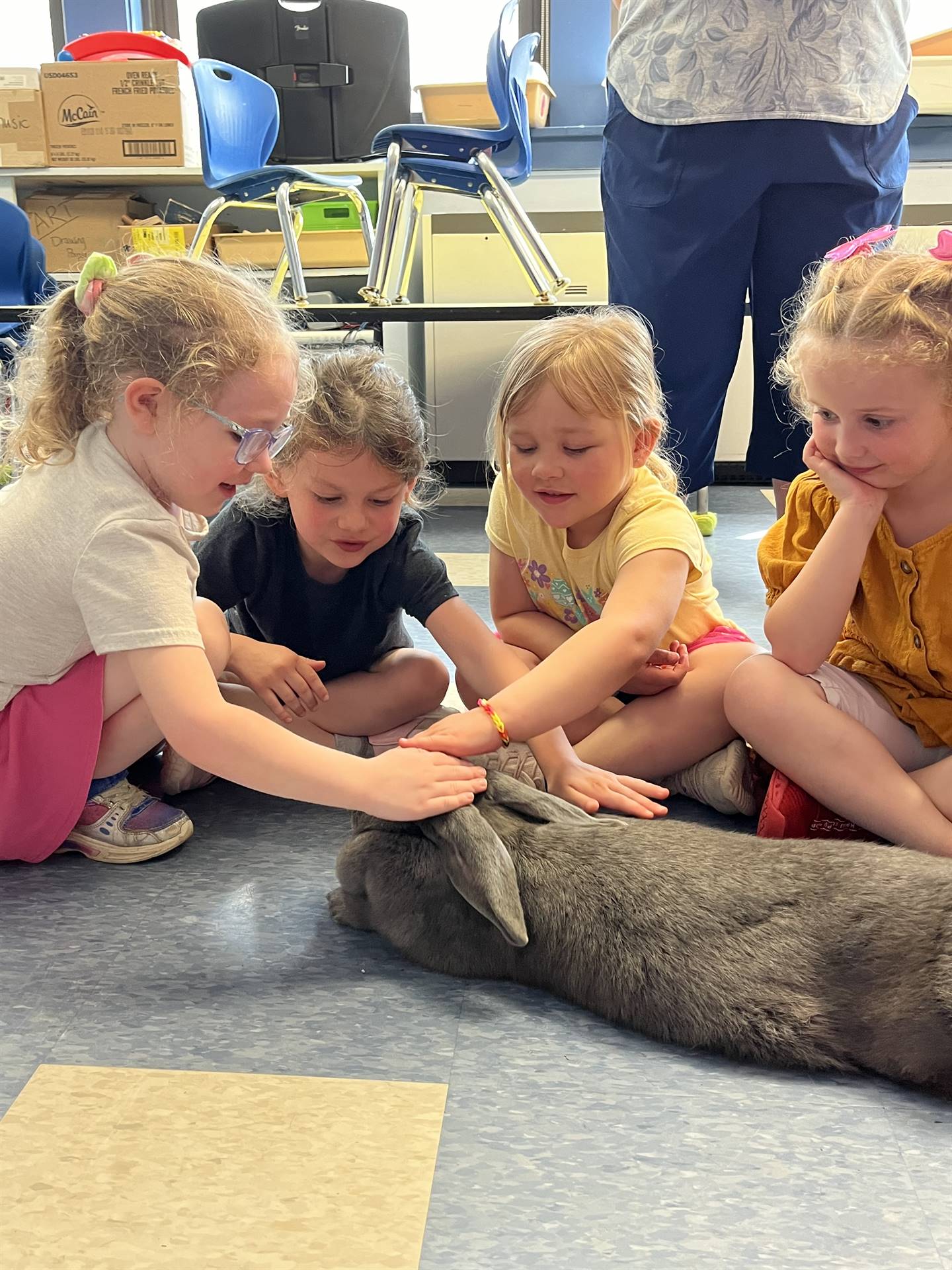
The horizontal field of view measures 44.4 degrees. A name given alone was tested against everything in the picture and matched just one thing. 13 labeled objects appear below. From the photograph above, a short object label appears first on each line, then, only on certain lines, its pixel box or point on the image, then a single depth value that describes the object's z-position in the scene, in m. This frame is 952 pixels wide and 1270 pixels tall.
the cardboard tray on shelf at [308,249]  4.18
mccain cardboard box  4.21
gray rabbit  0.91
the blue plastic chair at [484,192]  3.45
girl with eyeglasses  1.12
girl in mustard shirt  1.25
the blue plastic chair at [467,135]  3.28
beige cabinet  4.07
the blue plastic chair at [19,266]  3.62
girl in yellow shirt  1.38
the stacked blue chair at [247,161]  3.71
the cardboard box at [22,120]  4.23
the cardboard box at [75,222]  4.38
